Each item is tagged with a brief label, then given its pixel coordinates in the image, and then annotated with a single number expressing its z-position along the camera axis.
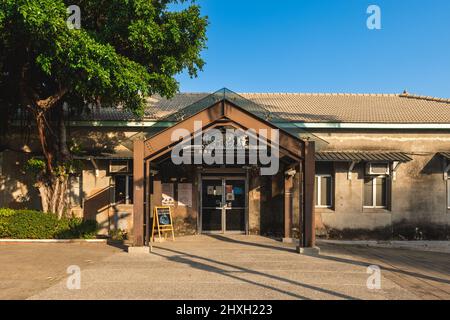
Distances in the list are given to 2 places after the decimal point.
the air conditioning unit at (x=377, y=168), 14.42
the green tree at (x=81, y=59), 9.73
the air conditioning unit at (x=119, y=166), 14.56
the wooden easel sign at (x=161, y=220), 12.81
